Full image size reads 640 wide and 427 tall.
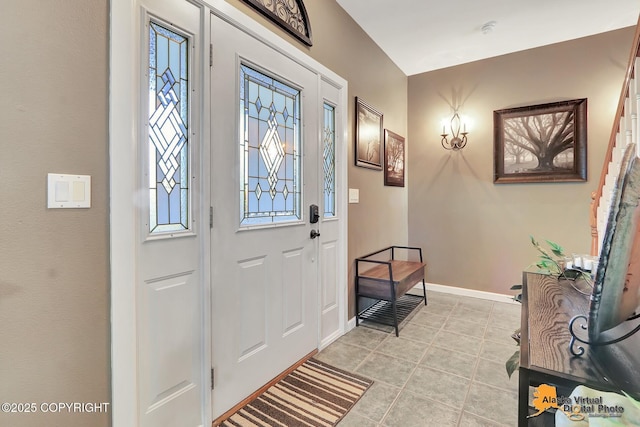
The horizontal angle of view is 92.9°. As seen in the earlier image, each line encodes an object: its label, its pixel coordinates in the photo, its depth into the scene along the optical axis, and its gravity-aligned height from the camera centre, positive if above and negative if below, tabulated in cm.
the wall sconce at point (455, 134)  360 +96
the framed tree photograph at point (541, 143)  303 +75
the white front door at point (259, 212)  158 +1
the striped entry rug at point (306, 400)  159 -107
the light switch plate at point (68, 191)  103 +8
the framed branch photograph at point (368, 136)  277 +76
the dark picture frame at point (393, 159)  335 +64
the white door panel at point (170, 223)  128 -4
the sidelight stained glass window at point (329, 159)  244 +45
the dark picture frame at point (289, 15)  178 +126
